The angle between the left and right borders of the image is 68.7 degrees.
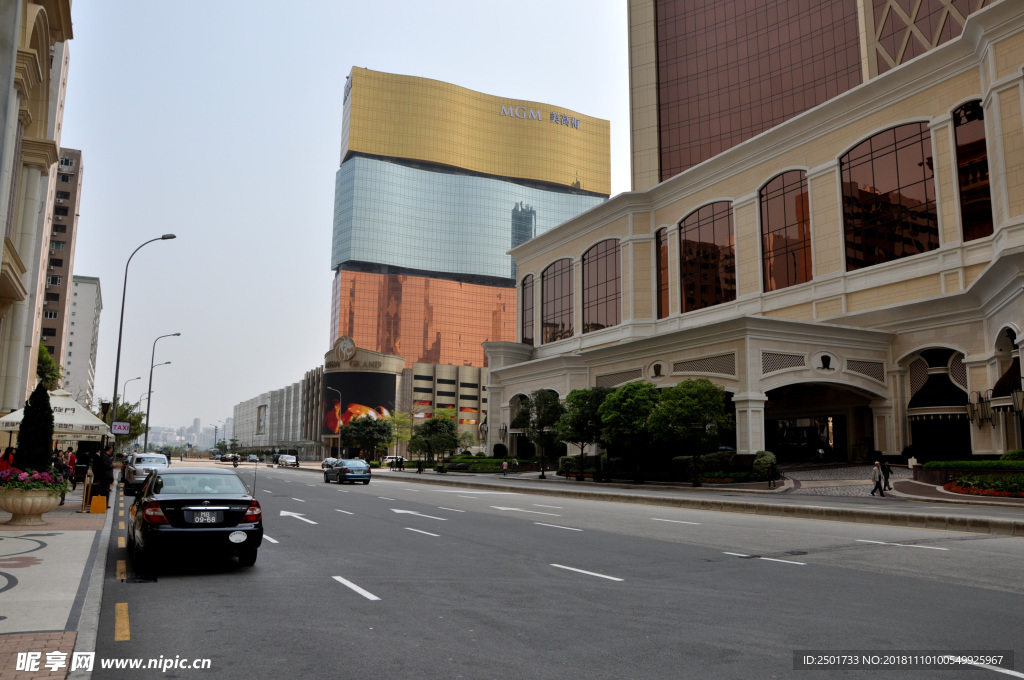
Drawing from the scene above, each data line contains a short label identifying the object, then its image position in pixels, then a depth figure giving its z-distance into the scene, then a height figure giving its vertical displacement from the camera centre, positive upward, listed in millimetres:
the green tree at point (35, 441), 17969 -22
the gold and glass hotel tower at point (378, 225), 193250 +56583
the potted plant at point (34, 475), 16109 -771
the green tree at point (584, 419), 43344 +1471
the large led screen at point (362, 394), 144875 +9528
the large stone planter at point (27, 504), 16000 -1372
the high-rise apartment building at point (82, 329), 145838 +22163
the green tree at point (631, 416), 39469 +1508
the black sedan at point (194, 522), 10859 -1183
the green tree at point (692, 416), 37000 +1439
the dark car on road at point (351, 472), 42250 -1641
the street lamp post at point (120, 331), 32756 +5174
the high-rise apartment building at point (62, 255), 109938 +27907
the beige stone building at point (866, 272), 37031 +10714
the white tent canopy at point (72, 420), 25995 +730
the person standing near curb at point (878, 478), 28391 -1198
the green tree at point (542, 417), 51812 +1892
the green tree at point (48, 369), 72500 +6877
